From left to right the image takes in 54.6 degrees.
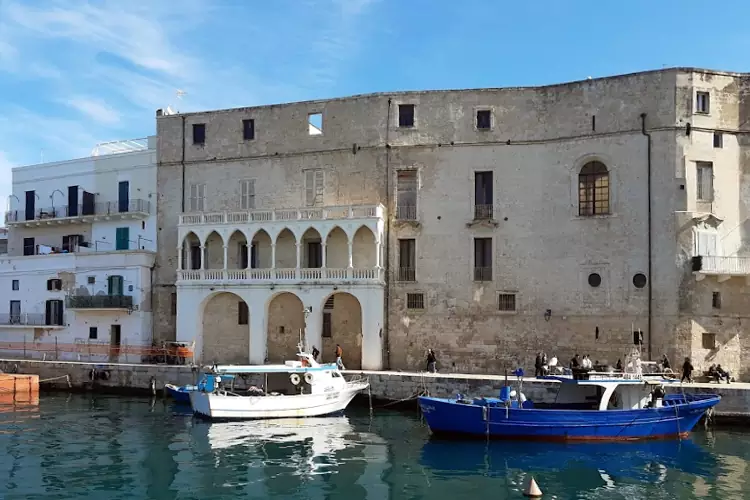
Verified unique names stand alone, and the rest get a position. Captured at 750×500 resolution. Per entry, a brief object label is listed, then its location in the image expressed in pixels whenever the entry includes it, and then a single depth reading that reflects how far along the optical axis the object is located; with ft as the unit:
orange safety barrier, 120.78
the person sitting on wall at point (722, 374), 96.84
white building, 127.75
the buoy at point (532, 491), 57.26
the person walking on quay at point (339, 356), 107.04
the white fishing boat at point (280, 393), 89.04
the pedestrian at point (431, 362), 107.96
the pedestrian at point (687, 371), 96.63
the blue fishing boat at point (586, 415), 78.18
